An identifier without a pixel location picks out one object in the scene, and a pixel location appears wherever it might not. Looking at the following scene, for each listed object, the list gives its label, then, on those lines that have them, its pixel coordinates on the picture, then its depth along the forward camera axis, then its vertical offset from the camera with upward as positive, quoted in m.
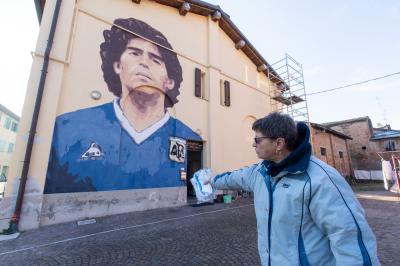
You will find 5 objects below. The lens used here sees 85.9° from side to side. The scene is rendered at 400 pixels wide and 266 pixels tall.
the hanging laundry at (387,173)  13.03 +0.46
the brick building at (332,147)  20.11 +3.36
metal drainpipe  5.57 +1.35
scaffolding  15.79 +6.46
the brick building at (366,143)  26.27 +4.60
